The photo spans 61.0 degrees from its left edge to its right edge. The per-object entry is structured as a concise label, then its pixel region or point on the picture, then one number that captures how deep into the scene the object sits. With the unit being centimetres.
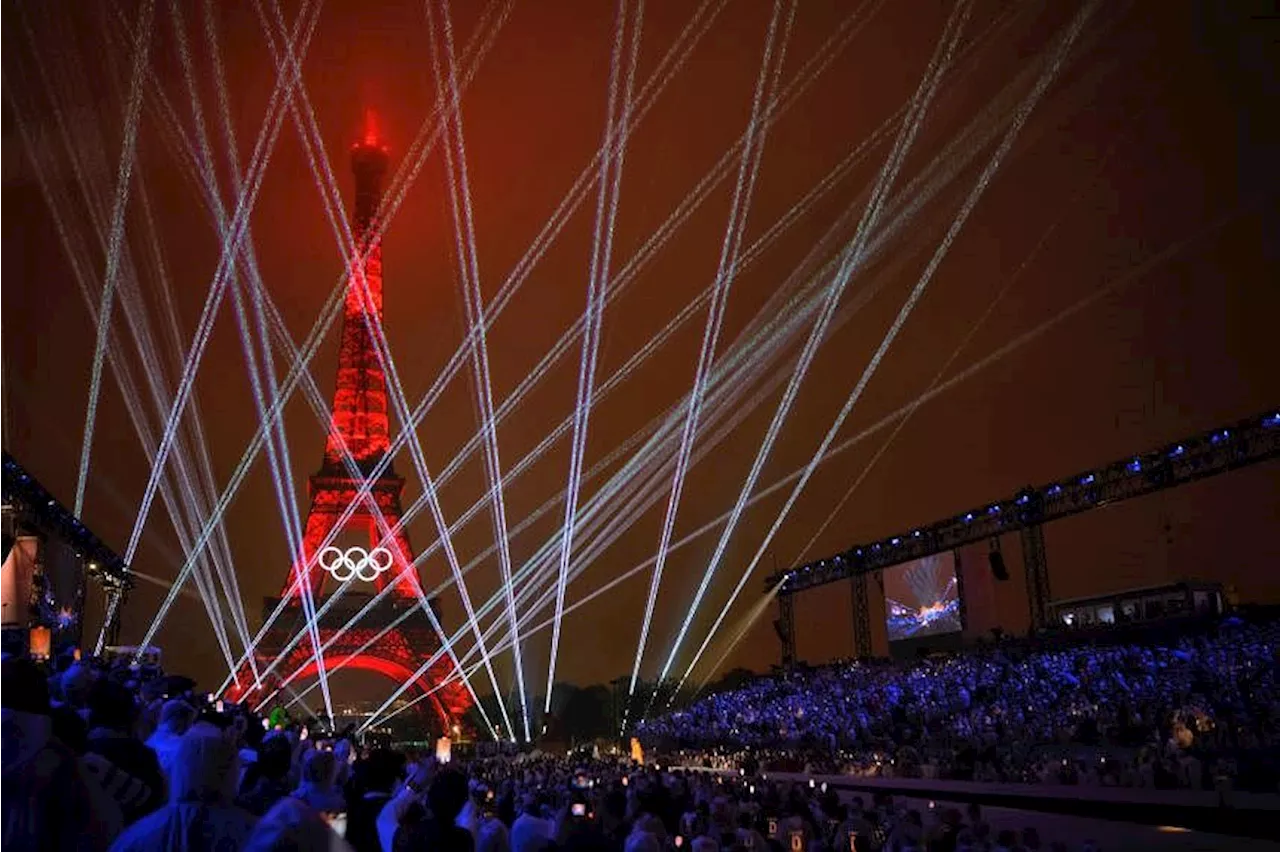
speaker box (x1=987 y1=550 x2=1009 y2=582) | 4194
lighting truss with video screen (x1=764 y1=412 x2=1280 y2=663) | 2973
